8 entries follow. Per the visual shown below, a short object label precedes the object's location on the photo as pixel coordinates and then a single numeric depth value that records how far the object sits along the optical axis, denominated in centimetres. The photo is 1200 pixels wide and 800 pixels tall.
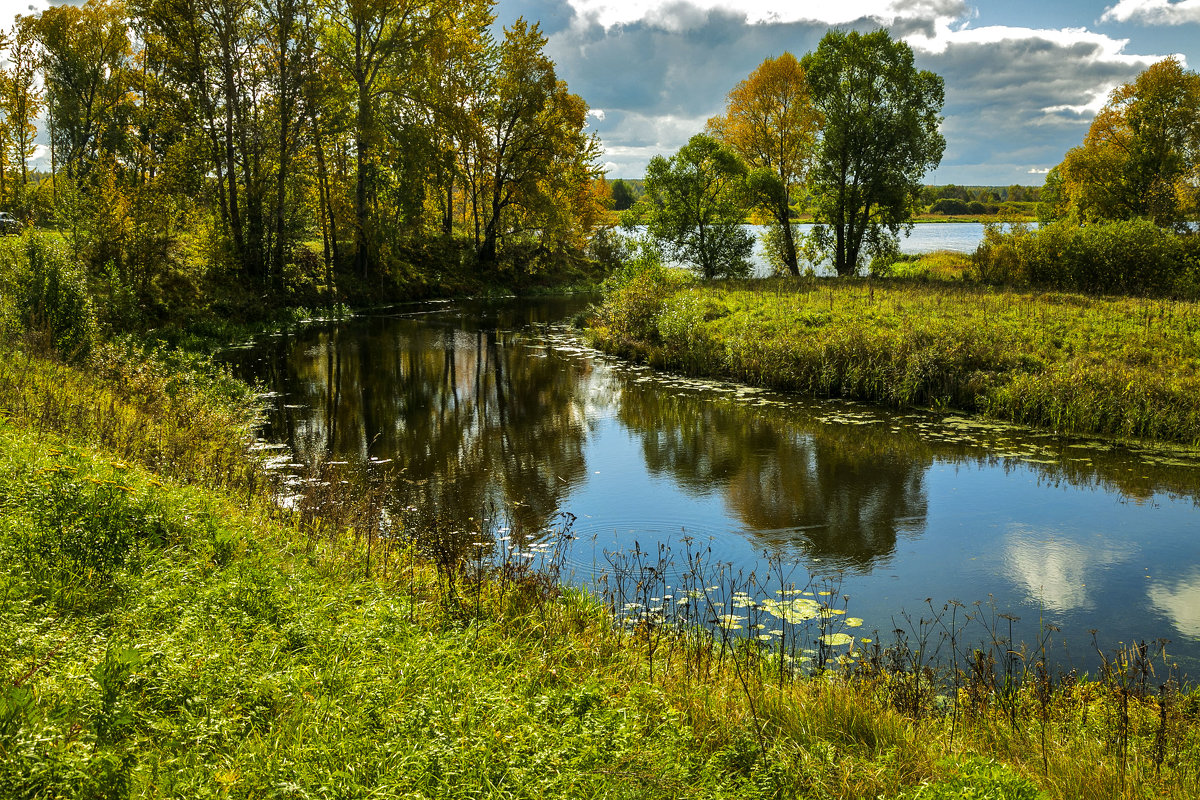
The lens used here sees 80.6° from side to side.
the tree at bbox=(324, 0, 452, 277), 3083
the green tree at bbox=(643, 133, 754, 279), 3291
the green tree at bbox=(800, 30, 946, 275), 3127
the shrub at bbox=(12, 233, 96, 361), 1280
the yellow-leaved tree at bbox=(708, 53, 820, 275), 3406
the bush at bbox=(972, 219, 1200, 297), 2473
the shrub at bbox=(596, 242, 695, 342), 2338
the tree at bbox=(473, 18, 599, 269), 3872
